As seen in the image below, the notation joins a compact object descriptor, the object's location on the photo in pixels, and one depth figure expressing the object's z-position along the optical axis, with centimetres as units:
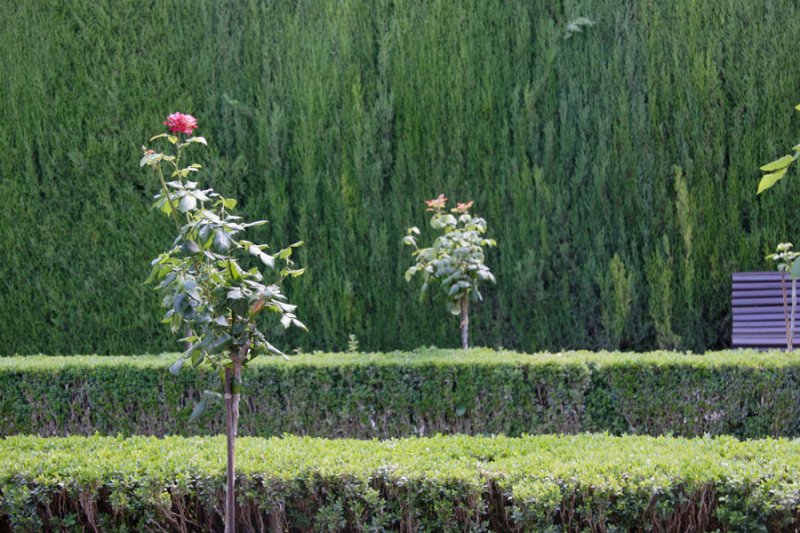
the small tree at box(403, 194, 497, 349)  1244
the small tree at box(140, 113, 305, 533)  574
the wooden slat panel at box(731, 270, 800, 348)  1412
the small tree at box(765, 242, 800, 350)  1143
